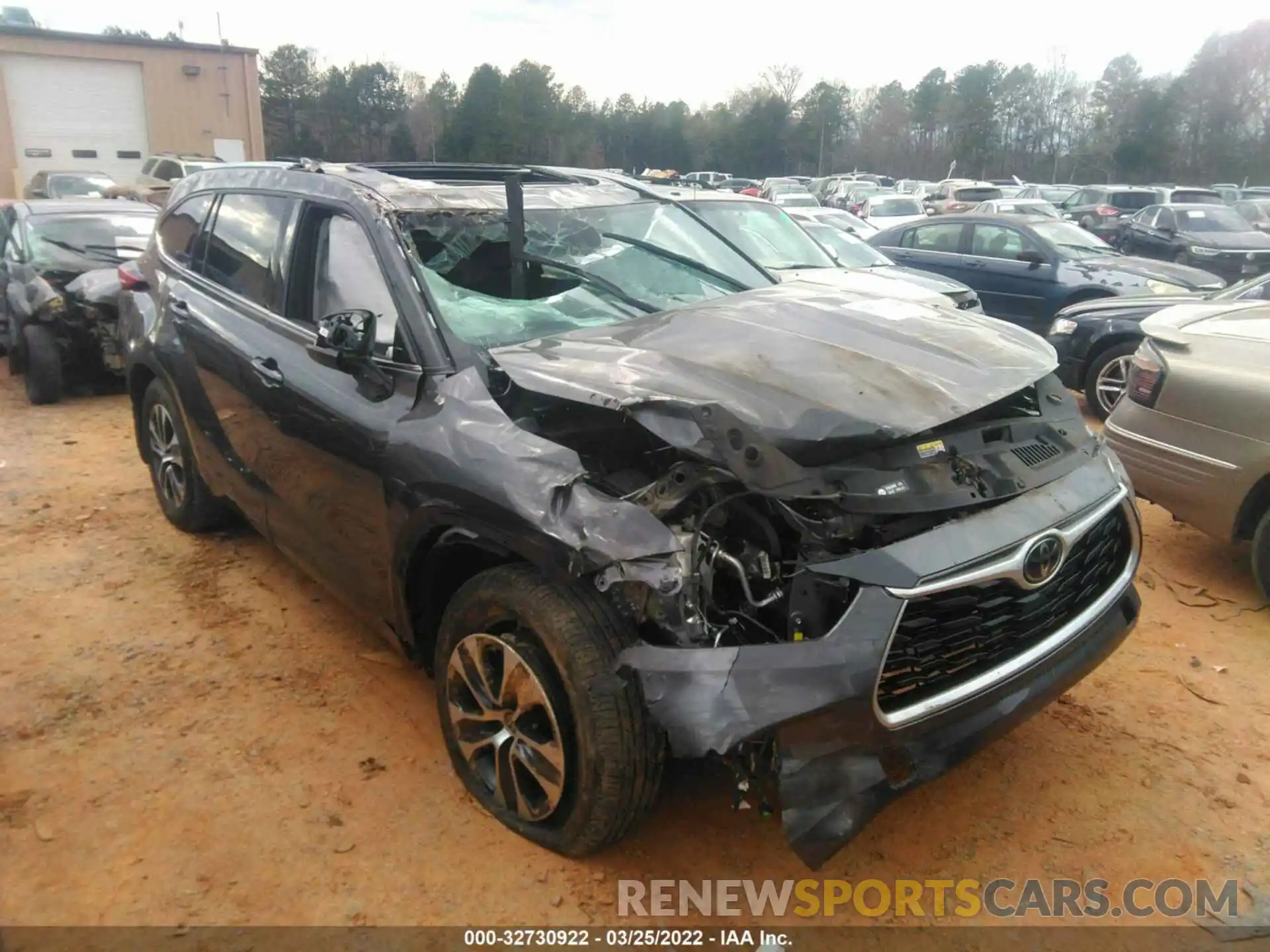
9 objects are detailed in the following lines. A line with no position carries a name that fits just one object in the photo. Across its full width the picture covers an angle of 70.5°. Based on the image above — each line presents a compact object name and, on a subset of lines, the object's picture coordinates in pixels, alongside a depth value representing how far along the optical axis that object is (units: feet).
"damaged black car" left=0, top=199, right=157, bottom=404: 25.90
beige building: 94.17
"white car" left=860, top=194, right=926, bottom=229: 67.31
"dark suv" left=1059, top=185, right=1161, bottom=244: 65.26
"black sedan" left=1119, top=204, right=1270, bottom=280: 47.70
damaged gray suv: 7.32
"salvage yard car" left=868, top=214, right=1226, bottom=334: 30.76
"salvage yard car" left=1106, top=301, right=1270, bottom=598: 13.24
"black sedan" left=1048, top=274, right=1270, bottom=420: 24.20
